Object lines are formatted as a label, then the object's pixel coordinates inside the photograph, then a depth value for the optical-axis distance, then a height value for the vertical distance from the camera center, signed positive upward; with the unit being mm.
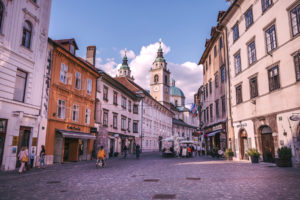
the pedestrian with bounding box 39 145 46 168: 16828 -963
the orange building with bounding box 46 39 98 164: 20078 +3637
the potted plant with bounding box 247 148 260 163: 19062 -726
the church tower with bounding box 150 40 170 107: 86188 +23674
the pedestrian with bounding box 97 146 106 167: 17484 -837
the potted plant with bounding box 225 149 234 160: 24119 -836
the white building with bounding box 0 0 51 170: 14953 +4851
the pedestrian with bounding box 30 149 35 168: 16578 -1092
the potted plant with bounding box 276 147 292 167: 15492 -683
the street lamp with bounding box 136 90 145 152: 44572 +9563
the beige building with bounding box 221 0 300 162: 15703 +5719
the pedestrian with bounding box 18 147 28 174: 14216 -719
